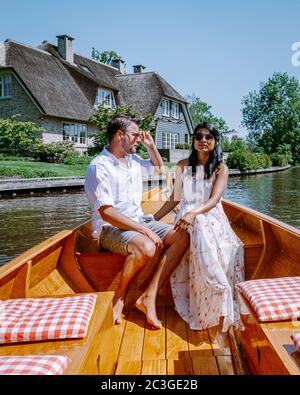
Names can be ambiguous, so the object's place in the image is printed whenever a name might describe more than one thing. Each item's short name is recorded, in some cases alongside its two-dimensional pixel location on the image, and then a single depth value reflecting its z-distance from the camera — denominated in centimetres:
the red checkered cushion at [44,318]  160
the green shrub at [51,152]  2005
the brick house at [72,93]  2202
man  262
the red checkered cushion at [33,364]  126
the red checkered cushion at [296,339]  141
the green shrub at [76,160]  2011
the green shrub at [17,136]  1977
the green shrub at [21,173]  1498
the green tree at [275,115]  4028
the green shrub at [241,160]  2822
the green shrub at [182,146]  2973
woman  248
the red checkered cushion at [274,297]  170
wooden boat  158
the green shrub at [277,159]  3782
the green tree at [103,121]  2283
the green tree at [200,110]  6017
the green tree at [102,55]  5147
